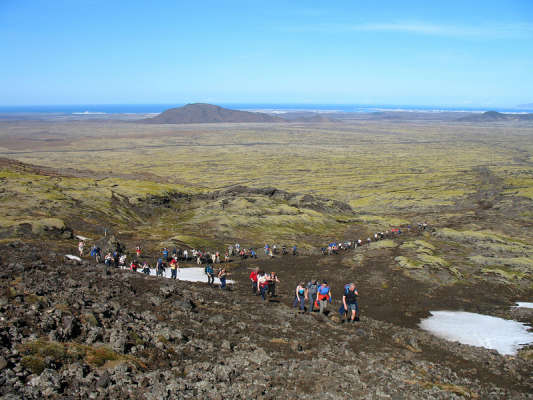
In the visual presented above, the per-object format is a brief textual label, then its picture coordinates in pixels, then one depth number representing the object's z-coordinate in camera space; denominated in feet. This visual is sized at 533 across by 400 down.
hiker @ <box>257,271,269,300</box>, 90.17
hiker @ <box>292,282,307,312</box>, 81.10
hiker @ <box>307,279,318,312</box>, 81.04
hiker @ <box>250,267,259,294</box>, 95.19
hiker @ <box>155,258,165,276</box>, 108.68
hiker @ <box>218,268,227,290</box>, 98.50
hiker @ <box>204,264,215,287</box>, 104.32
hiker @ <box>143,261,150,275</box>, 111.34
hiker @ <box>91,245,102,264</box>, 112.77
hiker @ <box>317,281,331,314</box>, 78.95
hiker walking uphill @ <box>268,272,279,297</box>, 92.17
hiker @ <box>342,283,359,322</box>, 75.20
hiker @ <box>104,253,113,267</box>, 107.86
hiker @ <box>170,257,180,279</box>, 106.73
